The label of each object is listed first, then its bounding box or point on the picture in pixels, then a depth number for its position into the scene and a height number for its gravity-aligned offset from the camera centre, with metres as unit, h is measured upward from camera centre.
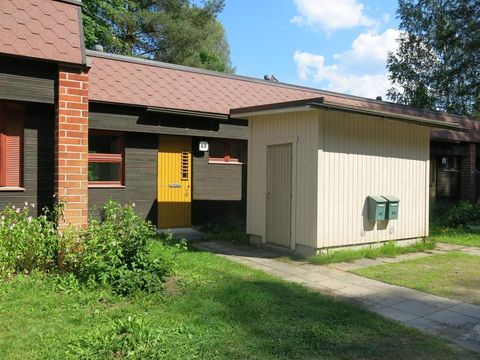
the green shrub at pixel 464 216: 13.15 -0.89
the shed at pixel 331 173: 7.90 +0.25
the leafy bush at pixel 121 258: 5.29 -0.95
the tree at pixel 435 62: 26.00 +8.40
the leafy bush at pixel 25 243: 5.54 -0.80
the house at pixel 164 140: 6.49 +0.92
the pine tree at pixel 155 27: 21.81 +8.33
